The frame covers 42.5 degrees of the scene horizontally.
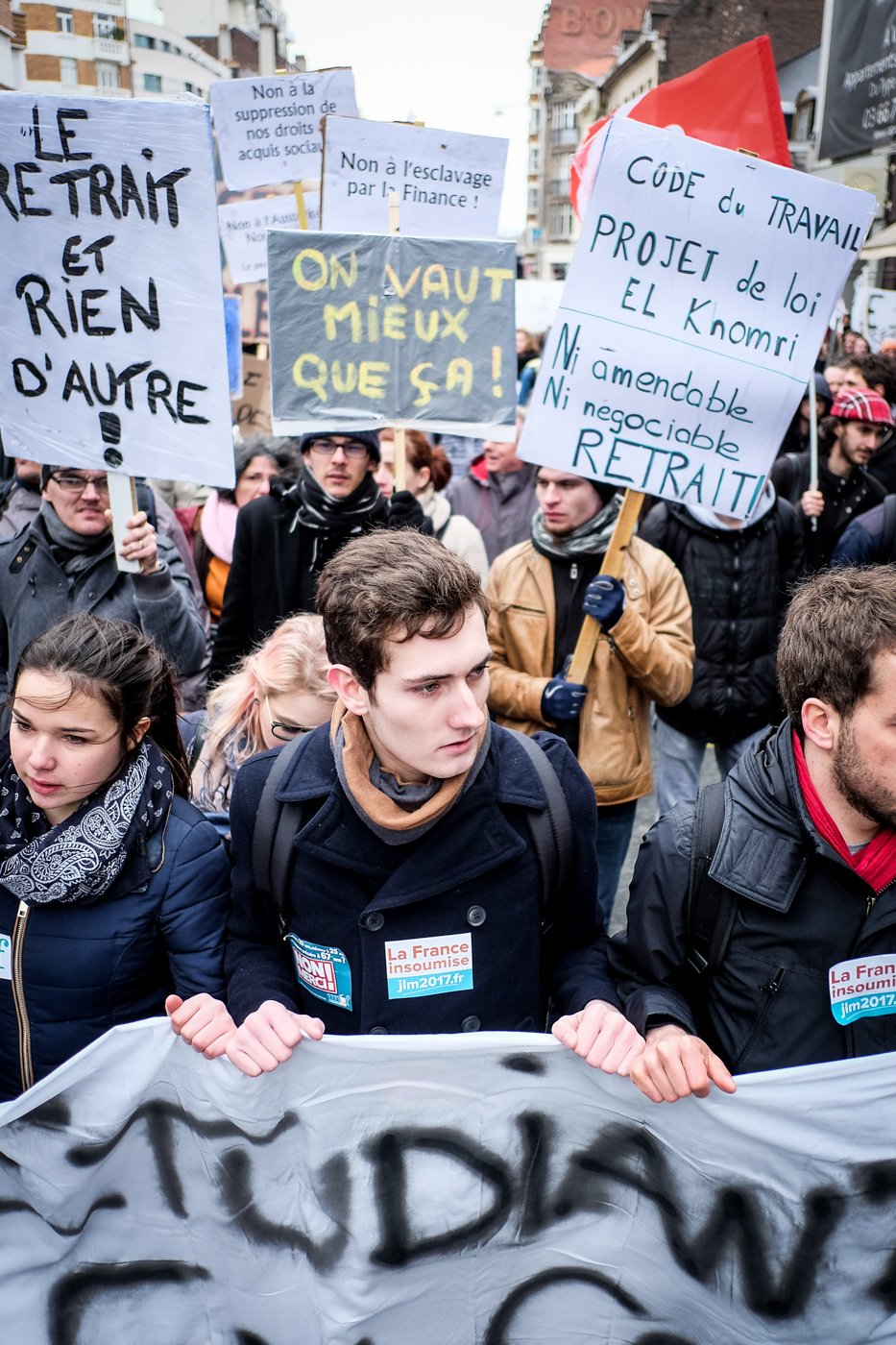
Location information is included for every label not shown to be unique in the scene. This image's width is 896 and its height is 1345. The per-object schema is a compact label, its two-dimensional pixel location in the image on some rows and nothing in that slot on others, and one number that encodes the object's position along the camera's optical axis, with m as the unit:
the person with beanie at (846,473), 5.99
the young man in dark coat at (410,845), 1.91
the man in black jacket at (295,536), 4.14
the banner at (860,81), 15.77
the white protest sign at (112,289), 2.94
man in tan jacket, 3.63
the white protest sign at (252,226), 7.16
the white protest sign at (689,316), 3.09
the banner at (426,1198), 1.81
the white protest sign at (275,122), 6.50
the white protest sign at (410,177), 5.12
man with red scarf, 1.83
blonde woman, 2.58
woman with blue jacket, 2.12
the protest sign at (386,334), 3.84
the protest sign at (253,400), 7.21
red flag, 3.65
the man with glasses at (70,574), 3.50
